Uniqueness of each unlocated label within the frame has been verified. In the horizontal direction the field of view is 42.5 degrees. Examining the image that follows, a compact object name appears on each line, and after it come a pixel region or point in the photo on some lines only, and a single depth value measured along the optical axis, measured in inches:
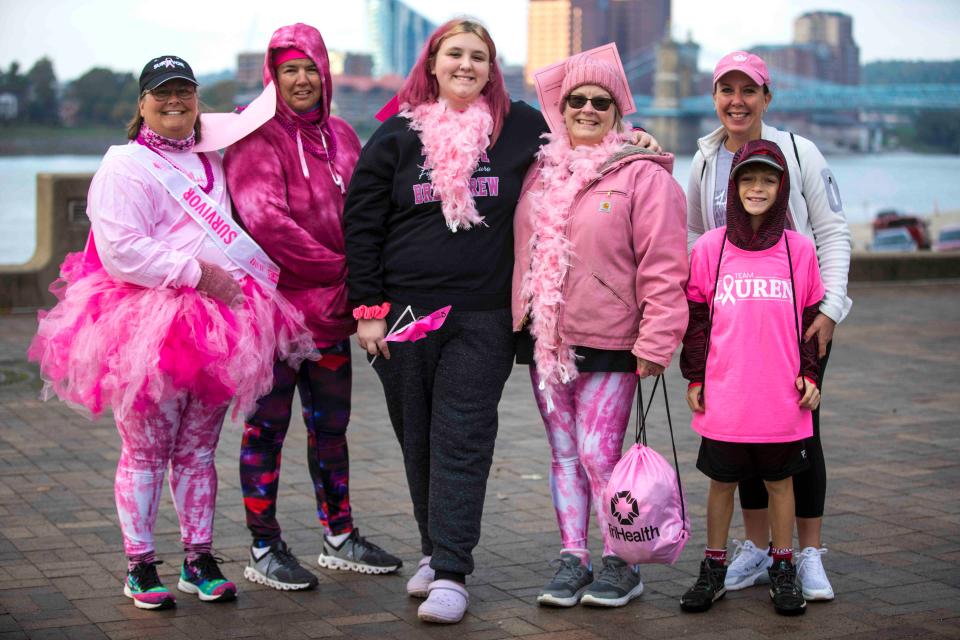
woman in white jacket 171.2
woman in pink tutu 161.2
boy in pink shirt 163.9
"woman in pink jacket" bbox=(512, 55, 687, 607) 162.2
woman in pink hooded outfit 172.4
